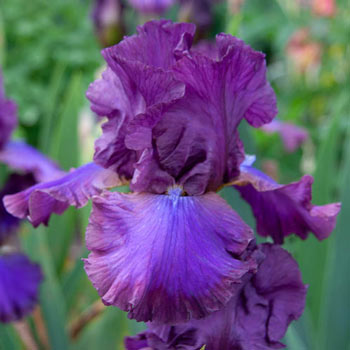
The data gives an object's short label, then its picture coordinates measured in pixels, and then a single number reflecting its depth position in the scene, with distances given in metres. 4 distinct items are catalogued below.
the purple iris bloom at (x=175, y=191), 0.49
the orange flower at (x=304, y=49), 2.38
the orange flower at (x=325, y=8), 2.30
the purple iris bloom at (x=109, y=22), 1.75
